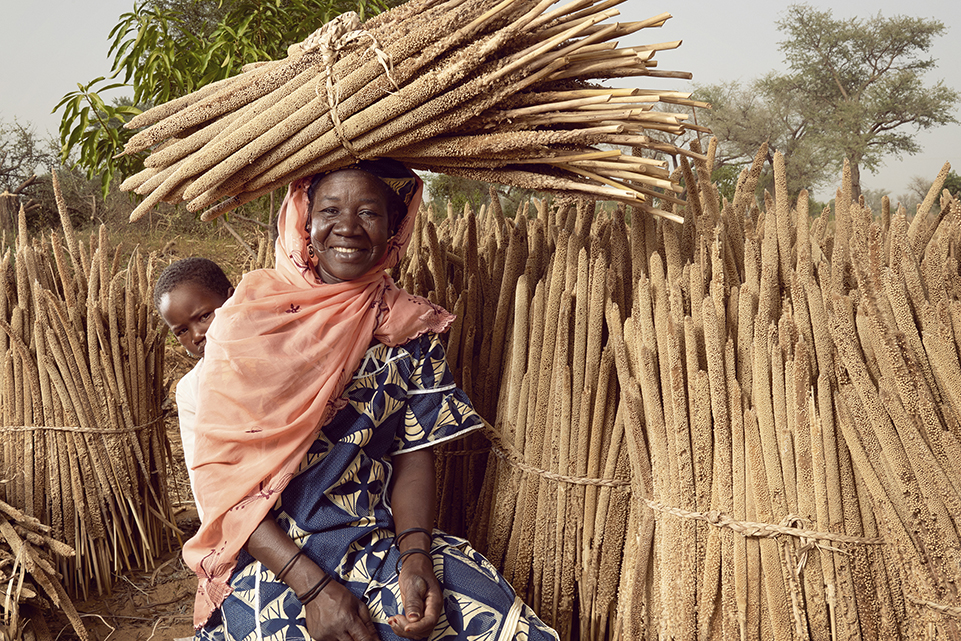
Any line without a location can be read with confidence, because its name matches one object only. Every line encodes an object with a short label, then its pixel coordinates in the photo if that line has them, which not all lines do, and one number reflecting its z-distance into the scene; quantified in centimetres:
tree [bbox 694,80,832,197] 1858
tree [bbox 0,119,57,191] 1070
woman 160
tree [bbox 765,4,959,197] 1791
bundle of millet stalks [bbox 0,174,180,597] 251
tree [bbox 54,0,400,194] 359
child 194
